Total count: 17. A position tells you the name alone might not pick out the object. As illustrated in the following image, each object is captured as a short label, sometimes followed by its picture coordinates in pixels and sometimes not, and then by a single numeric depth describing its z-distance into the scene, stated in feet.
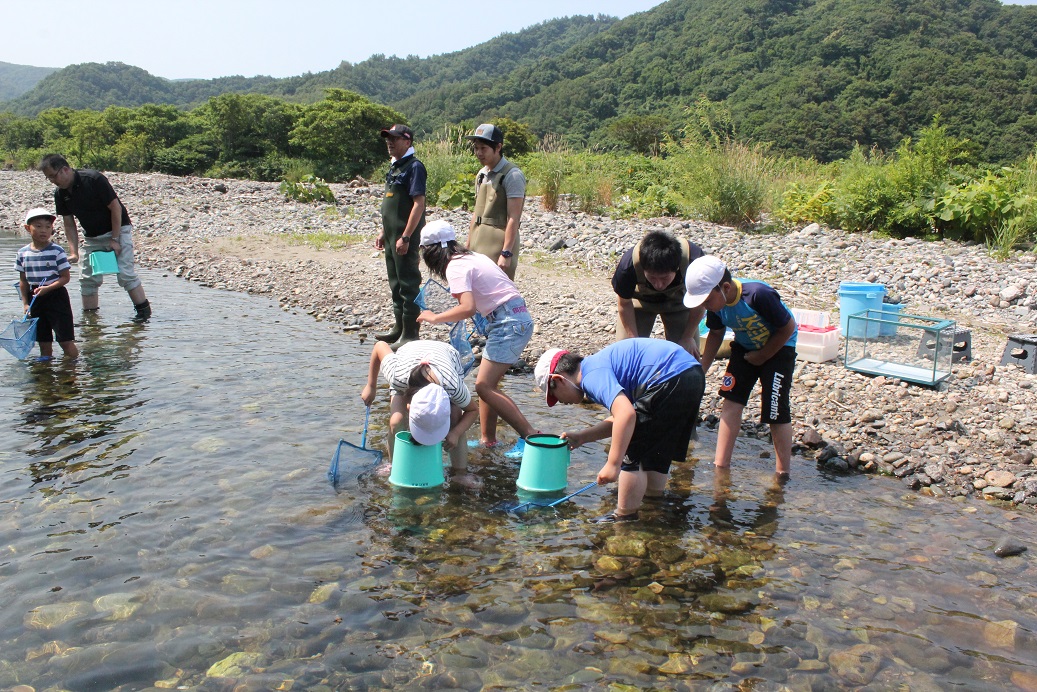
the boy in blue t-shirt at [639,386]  13.32
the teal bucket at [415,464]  15.03
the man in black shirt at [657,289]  14.76
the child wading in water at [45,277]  22.74
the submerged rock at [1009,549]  13.53
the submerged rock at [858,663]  10.39
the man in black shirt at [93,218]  26.23
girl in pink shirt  15.40
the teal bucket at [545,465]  14.82
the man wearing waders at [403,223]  22.80
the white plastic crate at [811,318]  23.11
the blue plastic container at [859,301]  23.50
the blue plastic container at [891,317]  23.92
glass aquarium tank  19.99
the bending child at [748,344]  14.11
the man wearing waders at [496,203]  19.72
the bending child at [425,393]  13.88
